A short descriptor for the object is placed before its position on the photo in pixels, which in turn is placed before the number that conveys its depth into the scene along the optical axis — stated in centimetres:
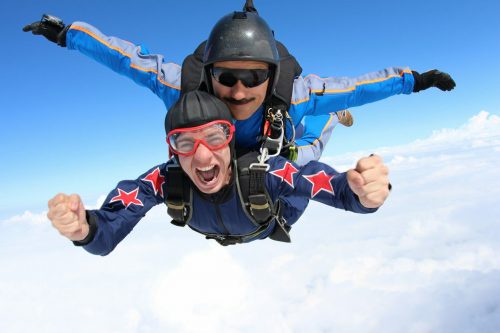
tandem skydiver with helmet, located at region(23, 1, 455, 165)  228
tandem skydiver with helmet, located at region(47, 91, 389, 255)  193
